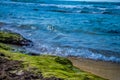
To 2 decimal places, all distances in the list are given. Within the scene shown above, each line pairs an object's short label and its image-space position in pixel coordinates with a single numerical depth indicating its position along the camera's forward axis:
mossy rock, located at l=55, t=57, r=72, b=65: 8.98
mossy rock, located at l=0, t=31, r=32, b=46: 14.62
